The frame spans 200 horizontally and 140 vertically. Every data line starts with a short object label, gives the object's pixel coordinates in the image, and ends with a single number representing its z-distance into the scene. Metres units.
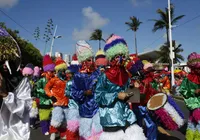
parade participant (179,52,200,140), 5.66
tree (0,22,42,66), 40.12
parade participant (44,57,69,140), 7.39
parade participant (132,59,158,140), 5.78
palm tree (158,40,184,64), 55.29
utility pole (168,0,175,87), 28.78
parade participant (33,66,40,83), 12.60
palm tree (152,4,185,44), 41.76
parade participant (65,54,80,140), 6.12
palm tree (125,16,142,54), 63.47
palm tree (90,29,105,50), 67.75
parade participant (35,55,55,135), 8.63
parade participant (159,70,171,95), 12.46
